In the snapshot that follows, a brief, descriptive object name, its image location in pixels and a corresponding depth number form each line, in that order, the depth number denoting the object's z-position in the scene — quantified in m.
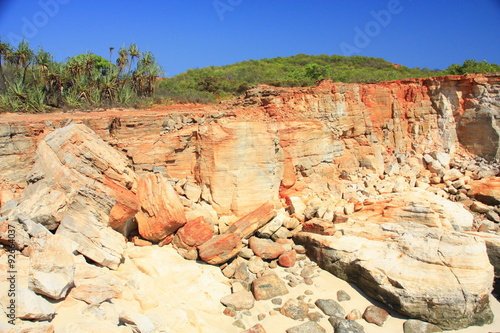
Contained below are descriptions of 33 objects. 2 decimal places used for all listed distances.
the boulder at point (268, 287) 6.98
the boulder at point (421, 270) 6.44
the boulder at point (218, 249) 7.70
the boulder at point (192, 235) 7.91
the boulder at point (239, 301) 6.63
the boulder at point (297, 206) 9.99
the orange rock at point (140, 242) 7.90
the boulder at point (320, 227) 8.47
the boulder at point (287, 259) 8.05
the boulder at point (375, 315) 6.41
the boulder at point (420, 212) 8.85
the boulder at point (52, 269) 4.76
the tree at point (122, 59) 18.62
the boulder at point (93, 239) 6.36
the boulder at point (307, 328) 6.02
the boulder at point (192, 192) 9.29
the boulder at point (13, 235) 5.70
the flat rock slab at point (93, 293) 5.14
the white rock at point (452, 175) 12.14
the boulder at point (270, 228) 8.96
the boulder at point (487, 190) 10.88
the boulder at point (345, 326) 6.05
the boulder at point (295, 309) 6.46
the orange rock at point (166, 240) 8.01
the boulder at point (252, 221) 8.53
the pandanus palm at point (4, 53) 15.85
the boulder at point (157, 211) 7.84
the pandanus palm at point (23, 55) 16.00
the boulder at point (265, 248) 8.25
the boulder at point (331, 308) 6.55
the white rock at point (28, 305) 4.23
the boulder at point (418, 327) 6.23
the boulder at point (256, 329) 5.77
